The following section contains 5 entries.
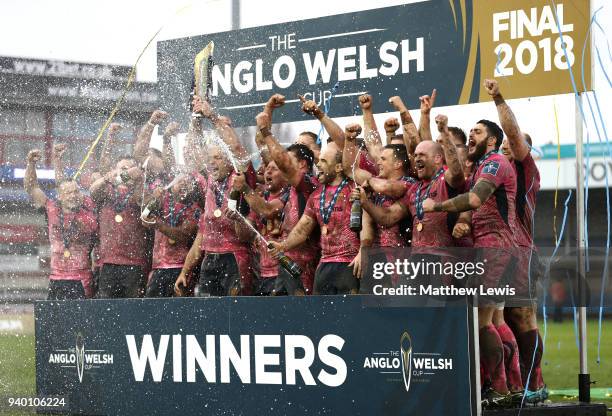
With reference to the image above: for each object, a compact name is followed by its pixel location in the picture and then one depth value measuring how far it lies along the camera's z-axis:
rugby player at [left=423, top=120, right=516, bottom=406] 14.45
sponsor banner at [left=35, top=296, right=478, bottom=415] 14.50
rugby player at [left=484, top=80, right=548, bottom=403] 14.73
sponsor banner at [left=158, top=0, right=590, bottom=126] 15.37
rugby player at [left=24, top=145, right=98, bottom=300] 19.83
